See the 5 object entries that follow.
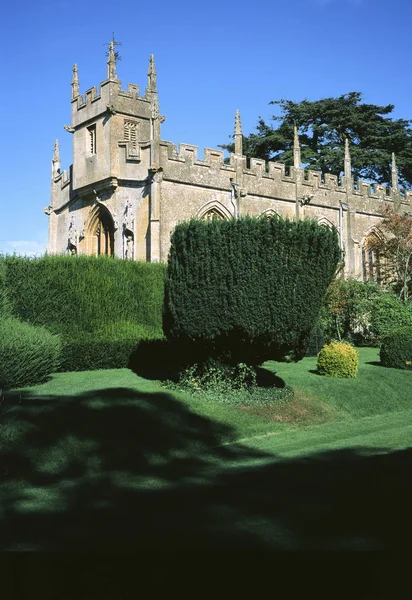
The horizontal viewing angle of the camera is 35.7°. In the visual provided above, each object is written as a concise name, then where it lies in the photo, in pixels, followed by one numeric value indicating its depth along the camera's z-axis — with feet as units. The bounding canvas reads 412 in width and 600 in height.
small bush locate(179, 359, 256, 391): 42.55
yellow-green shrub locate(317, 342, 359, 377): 53.11
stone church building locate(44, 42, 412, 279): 83.61
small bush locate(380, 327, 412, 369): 61.77
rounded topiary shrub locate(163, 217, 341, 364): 40.68
